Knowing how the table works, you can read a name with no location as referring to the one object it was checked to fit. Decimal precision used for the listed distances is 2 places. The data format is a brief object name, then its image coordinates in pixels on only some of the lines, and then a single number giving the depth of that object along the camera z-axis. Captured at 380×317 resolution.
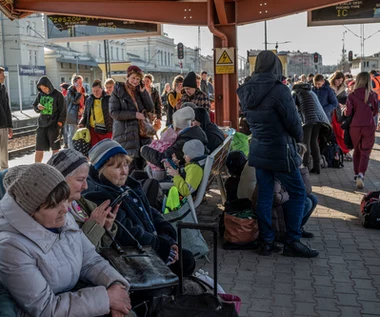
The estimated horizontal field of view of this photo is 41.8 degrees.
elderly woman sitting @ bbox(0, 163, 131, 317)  2.18
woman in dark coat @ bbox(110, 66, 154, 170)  6.98
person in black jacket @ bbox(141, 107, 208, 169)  5.25
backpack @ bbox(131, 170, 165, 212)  4.35
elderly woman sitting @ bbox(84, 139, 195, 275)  3.26
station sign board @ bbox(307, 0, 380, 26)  8.59
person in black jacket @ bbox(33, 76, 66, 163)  9.96
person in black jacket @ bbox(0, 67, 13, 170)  9.38
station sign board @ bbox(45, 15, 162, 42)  9.43
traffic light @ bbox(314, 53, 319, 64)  42.41
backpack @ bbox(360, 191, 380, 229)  5.85
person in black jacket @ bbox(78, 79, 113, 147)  8.95
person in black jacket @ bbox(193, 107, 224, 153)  5.91
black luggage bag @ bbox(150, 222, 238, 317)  2.38
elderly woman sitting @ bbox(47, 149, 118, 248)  2.87
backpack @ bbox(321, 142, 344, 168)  9.98
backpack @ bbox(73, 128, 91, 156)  8.37
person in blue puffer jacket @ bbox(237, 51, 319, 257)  4.73
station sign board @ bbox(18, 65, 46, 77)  33.45
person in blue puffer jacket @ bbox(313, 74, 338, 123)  9.49
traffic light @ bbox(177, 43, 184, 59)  35.18
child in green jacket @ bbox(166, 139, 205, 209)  4.86
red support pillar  9.47
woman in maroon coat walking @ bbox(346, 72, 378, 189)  7.82
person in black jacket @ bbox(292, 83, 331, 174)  8.70
